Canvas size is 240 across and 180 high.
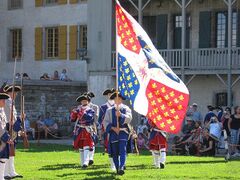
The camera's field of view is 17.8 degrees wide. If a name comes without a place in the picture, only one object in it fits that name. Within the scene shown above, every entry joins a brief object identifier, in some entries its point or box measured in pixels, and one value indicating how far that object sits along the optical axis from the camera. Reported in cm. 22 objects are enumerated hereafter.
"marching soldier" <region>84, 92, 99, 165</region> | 1995
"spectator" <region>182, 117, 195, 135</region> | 2592
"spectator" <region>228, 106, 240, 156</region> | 2558
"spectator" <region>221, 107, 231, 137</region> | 2559
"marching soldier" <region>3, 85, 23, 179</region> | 1634
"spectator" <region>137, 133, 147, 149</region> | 2746
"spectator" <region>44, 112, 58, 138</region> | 3618
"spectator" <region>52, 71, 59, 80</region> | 3968
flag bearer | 1708
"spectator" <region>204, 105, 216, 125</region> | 2644
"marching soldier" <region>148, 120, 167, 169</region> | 1929
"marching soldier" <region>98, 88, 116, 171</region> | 1954
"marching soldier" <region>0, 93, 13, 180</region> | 1496
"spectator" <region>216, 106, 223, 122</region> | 2684
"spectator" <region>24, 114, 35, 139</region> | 3421
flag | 1552
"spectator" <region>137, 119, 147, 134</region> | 2881
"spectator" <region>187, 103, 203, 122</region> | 2810
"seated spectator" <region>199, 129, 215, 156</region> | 2470
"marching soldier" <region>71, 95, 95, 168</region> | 1934
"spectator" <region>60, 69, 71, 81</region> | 3925
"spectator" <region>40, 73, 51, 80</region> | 3829
